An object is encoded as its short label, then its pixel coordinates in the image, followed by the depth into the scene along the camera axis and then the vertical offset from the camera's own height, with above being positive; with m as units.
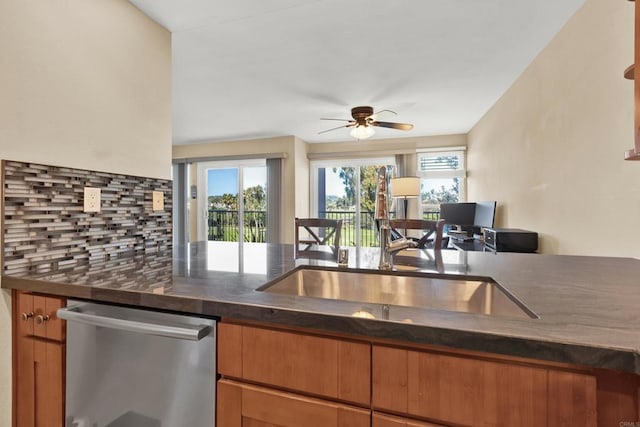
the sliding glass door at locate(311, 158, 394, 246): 5.40 +0.36
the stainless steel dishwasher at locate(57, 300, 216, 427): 0.75 -0.44
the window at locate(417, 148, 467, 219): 4.91 +0.60
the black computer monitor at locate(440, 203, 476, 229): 4.00 -0.01
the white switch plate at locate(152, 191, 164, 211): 1.66 +0.07
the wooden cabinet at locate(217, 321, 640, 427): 0.52 -0.36
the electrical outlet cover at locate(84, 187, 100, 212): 1.29 +0.07
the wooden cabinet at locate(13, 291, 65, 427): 0.92 -0.49
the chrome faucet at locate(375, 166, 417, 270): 1.21 -0.06
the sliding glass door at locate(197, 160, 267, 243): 5.53 +0.24
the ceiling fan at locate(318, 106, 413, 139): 3.22 +1.03
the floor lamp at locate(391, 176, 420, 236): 3.64 +0.31
